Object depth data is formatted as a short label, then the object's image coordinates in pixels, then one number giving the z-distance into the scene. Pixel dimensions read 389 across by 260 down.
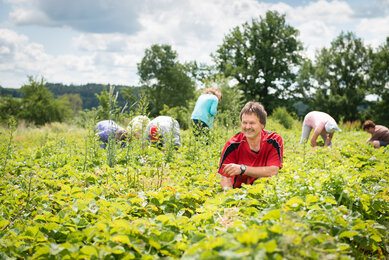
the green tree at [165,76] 40.16
